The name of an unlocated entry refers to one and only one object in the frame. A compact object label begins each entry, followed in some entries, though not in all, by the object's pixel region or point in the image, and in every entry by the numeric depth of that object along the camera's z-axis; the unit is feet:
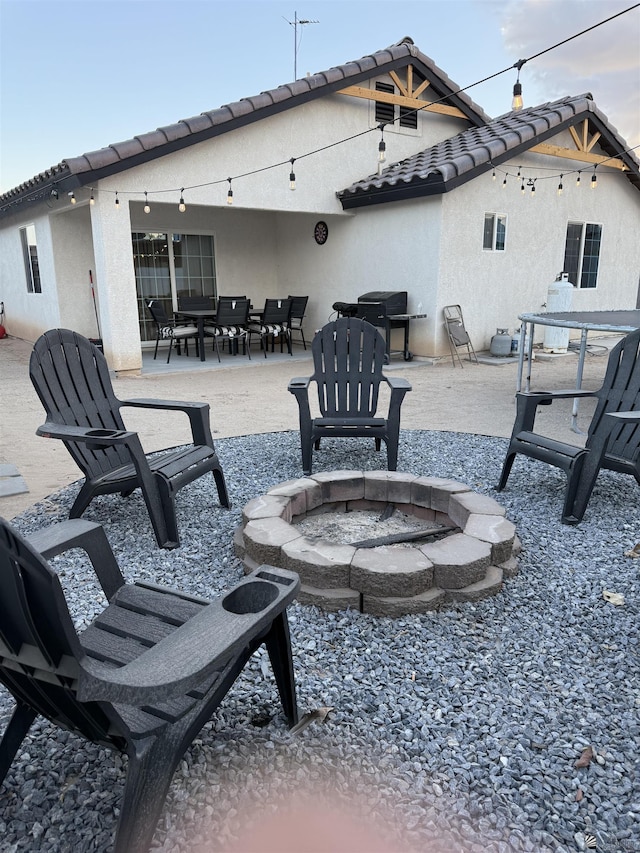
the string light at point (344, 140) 11.69
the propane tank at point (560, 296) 29.17
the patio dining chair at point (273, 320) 29.40
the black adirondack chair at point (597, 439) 10.18
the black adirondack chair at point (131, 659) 3.53
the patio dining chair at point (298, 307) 31.19
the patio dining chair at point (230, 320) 28.04
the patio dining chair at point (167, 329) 28.22
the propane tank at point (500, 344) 30.04
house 24.72
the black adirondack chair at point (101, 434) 9.09
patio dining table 28.07
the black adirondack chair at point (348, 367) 13.51
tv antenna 38.96
